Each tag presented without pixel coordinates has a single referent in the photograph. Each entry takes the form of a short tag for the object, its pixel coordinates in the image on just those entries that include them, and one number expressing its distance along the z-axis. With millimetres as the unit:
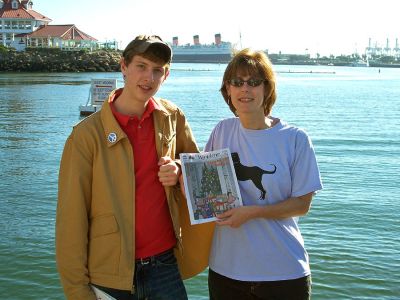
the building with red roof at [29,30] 90188
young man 2580
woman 2783
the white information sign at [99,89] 20625
